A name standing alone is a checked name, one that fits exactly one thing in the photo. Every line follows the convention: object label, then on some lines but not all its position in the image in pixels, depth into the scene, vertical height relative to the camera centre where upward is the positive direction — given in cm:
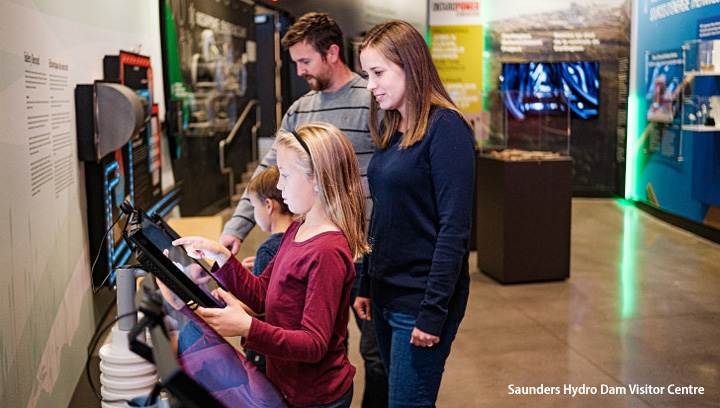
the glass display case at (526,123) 593 -12
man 271 +3
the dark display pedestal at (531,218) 579 -86
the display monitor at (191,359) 93 -35
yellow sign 1138 +87
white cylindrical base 148 -52
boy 264 -33
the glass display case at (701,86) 736 +20
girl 165 -35
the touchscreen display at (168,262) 123 -26
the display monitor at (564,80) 1114 +42
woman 203 -28
